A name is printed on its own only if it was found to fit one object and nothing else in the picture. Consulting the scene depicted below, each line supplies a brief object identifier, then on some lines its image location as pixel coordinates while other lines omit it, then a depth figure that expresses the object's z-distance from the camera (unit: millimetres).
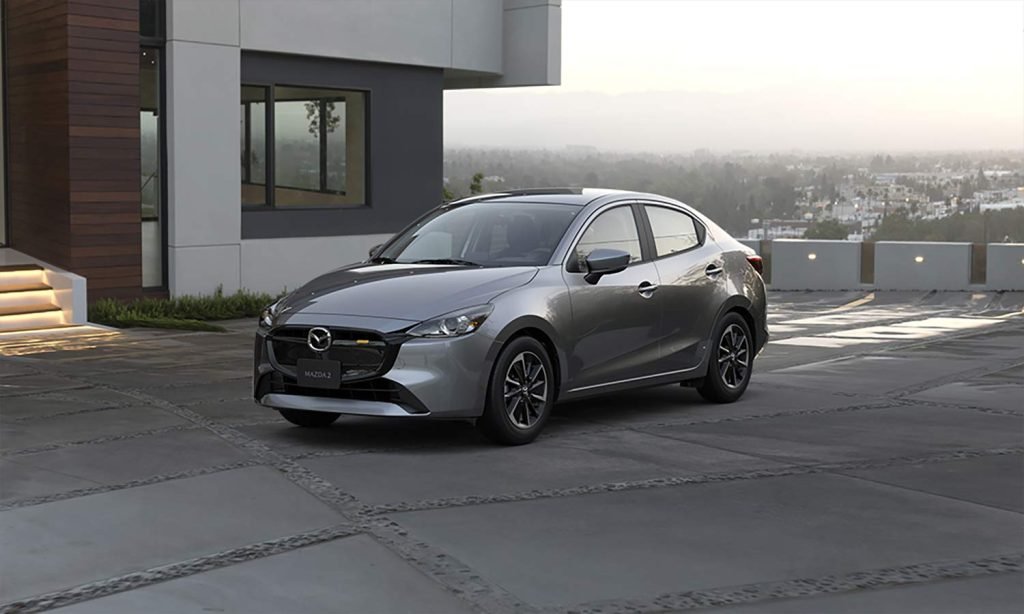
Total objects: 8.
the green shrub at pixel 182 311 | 16969
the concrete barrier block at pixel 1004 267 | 28016
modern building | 17531
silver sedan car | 8664
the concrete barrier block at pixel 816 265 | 29266
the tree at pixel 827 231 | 31516
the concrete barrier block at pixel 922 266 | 28484
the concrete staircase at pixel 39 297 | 16828
